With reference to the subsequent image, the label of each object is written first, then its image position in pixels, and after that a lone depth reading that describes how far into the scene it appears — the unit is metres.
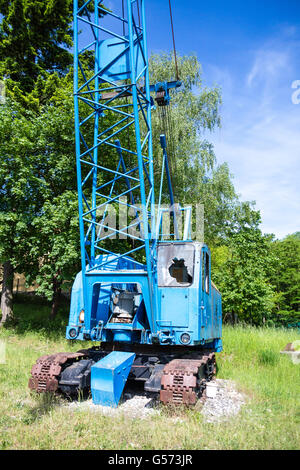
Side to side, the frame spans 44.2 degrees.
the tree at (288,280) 34.50
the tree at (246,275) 19.17
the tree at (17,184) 12.14
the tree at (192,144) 19.61
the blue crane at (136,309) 5.77
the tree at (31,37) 15.84
